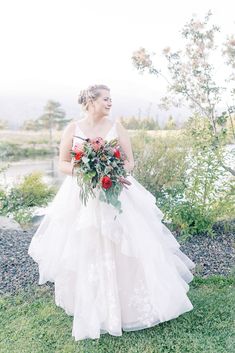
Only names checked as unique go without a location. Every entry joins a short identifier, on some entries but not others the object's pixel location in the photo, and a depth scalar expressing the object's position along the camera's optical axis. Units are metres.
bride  2.95
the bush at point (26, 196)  6.68
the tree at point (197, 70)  6.39
